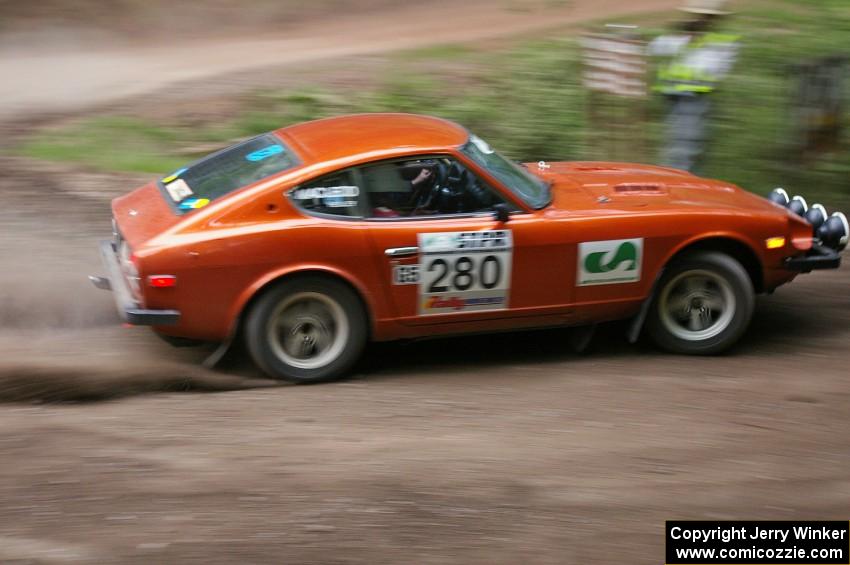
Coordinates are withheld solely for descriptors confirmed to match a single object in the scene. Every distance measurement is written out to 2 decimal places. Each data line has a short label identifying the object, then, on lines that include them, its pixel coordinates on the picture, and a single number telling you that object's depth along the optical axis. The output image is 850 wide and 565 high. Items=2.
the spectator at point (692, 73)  17.36
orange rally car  11.69
